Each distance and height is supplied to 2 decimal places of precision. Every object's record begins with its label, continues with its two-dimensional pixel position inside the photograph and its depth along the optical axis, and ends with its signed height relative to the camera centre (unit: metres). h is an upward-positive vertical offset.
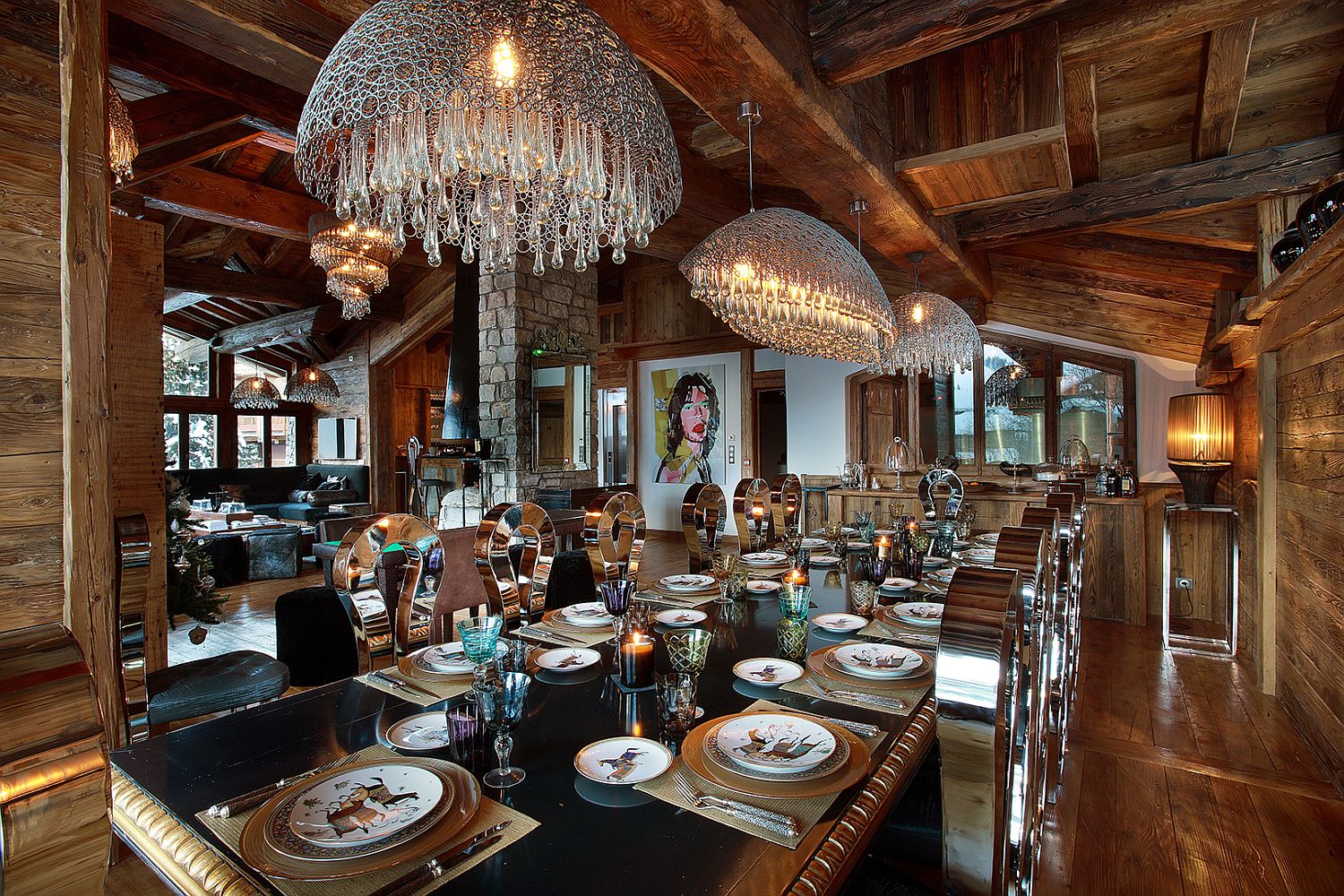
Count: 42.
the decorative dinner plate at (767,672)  1.48 -0.51
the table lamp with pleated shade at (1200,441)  4.08 +0.01
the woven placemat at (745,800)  0.92 -0.52
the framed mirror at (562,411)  6.14 +0.37
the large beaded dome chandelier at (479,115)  1.42 +0.78
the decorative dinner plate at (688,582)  2.43 -0.49
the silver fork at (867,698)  1.37 -0.52
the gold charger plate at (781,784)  1.01 -0.51
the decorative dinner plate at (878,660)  1.51 -0.50
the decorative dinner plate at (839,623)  1.88 -0.50
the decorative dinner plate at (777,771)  1.05 -0.50
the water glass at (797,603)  1.72 -0.40
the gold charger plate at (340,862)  0.82 -0.51
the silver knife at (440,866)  0.80 -0.52
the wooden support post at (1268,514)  3.31 -0.36
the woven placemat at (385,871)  0.81 -0.52
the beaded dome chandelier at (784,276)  2.62 +0.69
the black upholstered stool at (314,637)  2.53 -0.69
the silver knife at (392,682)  1.45 -0.51
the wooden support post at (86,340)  1.77 +0.31
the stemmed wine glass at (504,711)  1.06 -0.44
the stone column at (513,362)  5.96 +0.80
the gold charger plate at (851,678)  1.48 -0.52
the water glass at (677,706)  1.22 -0.47
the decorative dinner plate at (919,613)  1.92 -0.49
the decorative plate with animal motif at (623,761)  1.05 -0.51
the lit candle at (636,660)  1.47 -0.46
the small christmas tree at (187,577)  3.22 -0.60
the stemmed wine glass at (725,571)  2.32 -0.44
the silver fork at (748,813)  0.92 -0.52
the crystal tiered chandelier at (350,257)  4.67 +1.42
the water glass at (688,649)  1.36 -0.41
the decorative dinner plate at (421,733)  1.17 -0.50
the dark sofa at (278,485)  8.70 -0.43
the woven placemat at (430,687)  1.41 -0.51
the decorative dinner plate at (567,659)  1.59 -0.51
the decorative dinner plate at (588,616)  1.98 -0.50
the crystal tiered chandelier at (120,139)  2.44 +1.18
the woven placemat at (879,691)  1.40 -0.52
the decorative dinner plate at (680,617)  1.96 -0.50
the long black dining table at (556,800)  0.83 -0.52
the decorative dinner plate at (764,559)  2.90 -0.49
